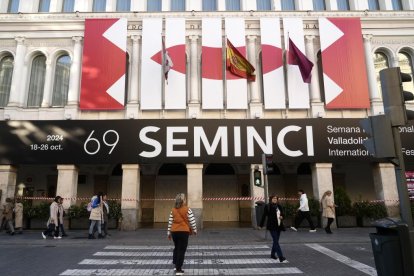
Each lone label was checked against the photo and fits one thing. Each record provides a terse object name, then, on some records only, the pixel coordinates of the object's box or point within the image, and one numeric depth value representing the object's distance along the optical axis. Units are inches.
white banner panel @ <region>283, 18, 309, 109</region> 768.9
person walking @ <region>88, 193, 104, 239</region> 567.5
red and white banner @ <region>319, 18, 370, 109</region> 772.0
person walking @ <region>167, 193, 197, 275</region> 309.6
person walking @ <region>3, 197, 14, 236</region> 627.2
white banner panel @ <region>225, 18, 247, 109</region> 767.1
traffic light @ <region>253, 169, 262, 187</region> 583.8
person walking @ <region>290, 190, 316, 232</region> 628.4
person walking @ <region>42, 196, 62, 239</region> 577.9
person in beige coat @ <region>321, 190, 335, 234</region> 613.0
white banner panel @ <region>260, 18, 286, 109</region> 769.6
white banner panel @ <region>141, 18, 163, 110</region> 765.9
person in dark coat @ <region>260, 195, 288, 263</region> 370.3
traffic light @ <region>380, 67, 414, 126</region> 187.1
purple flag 743.7
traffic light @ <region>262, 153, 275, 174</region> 558.3
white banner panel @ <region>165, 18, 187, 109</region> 766.5
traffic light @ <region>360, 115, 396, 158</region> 186.2
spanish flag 752.3
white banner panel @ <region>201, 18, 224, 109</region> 767.7
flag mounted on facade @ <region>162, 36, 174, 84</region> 725.3
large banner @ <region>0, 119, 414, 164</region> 735.1
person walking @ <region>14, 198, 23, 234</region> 636.7
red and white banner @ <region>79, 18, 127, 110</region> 768.3
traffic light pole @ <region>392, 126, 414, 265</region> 172.9
